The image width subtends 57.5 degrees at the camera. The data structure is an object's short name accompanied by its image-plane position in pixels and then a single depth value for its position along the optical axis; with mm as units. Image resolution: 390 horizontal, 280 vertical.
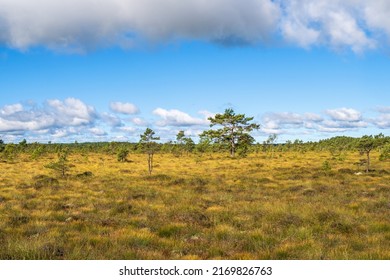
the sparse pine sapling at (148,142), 30906
